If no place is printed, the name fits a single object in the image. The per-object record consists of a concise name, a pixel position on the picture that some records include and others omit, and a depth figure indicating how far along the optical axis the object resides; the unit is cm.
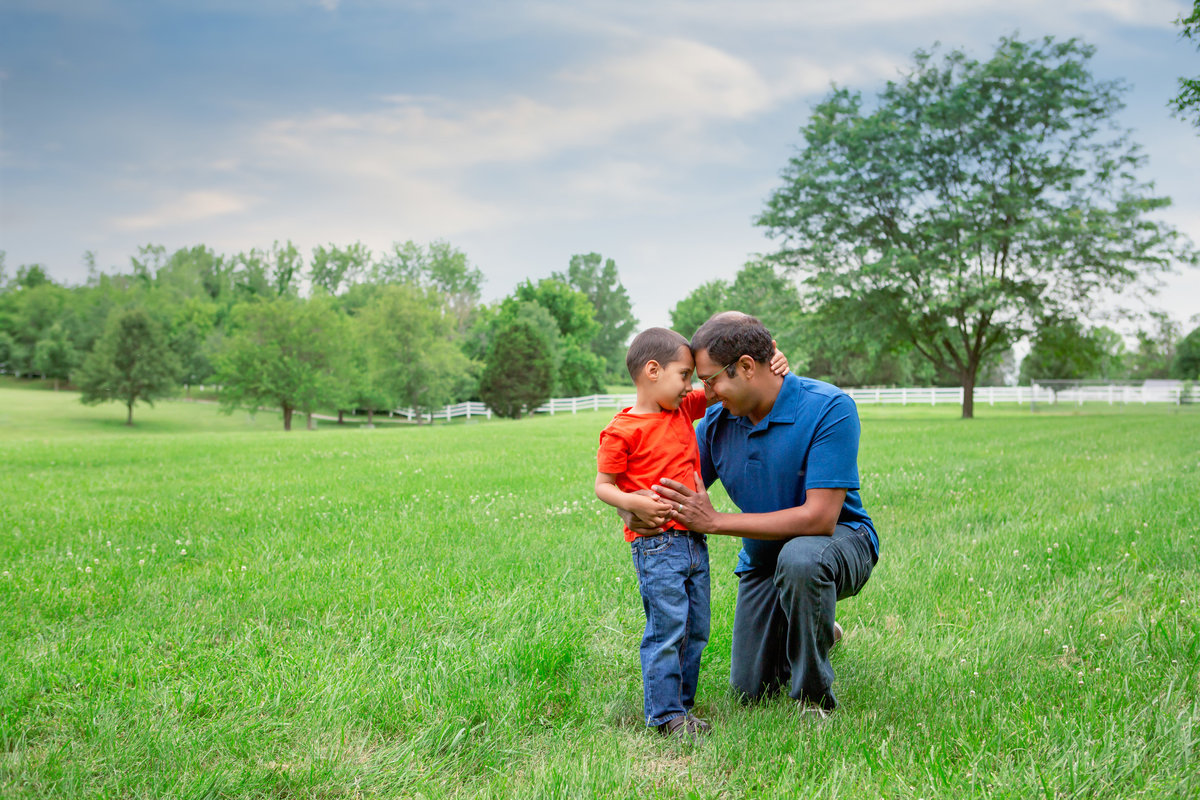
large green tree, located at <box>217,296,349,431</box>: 4575
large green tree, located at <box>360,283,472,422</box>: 5091
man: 302
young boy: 301
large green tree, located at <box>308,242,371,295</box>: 8856
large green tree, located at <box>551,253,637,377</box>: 9044
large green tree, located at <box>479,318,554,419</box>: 5316
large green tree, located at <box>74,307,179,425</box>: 4888
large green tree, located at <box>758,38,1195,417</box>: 2652
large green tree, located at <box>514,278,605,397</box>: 7019
